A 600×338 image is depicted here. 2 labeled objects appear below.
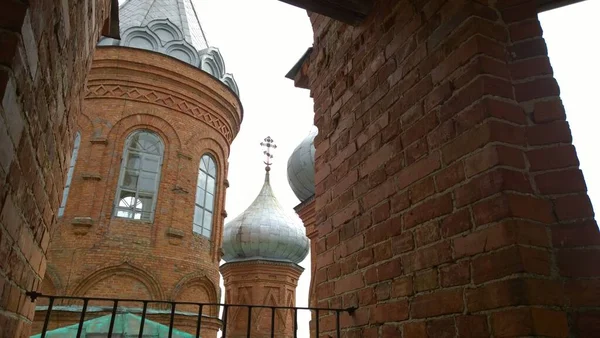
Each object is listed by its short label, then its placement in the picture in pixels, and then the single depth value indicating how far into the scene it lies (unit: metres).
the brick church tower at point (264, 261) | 18.27
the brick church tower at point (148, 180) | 10.28
